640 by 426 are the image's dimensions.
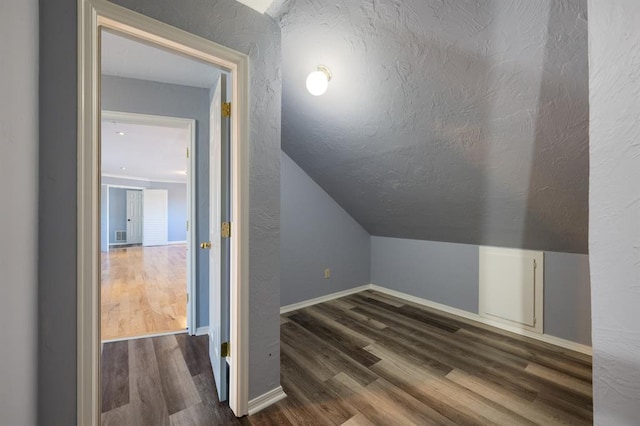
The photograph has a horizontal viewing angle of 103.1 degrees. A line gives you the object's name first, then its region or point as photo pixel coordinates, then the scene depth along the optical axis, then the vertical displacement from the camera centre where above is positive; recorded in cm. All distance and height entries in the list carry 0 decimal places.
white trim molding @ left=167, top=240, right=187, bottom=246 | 954 -121
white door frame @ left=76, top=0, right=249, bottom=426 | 98 +23
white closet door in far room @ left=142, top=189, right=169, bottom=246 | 892 -21
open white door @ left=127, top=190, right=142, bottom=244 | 888 -17
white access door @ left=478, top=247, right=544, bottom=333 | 225 -69
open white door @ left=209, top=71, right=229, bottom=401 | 147 -22
